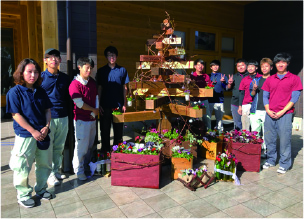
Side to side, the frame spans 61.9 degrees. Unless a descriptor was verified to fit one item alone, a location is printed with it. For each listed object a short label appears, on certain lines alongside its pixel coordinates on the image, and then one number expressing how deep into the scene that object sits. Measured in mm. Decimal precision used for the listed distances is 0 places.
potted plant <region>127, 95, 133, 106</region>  4018
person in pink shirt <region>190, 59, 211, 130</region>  5253
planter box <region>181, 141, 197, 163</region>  4279
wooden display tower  4105
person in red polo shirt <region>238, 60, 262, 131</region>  5009
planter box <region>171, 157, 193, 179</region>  3818
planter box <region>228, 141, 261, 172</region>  4109
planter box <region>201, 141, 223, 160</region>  4717
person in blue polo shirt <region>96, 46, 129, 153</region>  4211
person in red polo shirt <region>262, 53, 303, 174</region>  4051
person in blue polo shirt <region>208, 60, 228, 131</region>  5547
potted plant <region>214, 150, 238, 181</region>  3775
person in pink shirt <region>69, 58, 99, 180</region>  3545
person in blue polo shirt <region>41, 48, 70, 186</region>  3453
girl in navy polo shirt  2867
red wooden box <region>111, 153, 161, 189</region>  3516
